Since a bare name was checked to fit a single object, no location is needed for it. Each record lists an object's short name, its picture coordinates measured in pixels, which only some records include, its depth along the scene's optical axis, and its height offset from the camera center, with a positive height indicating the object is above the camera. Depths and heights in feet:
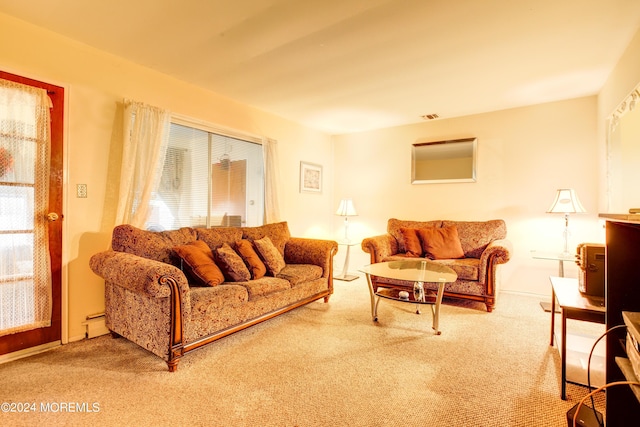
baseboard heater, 8.52 -3.12
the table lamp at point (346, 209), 16.02 +0.22
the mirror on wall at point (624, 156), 8.65 +1.80
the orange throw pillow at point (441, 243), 12.64 -1.20
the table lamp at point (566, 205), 10.96 +0.32
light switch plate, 8.41 +0.61
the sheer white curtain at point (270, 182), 13.85 +1.38
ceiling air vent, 14.42 +4.55
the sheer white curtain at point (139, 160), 8.97 +1.59
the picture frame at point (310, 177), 16.15 +1.92
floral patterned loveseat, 10.81 -1.43
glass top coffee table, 8.89 -1.83
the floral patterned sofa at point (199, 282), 6.76 -1.91
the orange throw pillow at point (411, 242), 13.08 -1.22
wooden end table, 5.63 -1.77
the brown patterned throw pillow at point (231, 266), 8.98 -1.55
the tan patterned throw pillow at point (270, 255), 10.16 -1.41
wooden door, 7.75 -0.09
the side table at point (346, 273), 15.44 -3.10
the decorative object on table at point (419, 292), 9.69 -2.46
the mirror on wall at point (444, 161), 14.33 +2.52
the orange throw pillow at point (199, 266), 8.34 -1.44
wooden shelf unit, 3.90 -1.03
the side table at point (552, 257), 10.38 -1.45
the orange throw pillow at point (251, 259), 9.57 -1.44
